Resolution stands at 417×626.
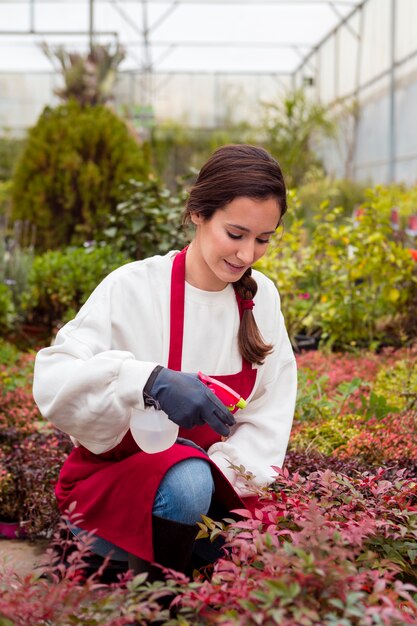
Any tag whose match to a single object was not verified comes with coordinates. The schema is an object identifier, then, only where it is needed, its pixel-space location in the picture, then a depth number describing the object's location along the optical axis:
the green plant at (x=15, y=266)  5.73
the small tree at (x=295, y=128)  14.38
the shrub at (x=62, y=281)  5.11
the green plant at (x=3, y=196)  16.54
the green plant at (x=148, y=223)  5.35
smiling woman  1.97
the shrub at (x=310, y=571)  1.29
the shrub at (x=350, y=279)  4.84
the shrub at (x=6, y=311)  5.09
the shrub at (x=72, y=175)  6.22
